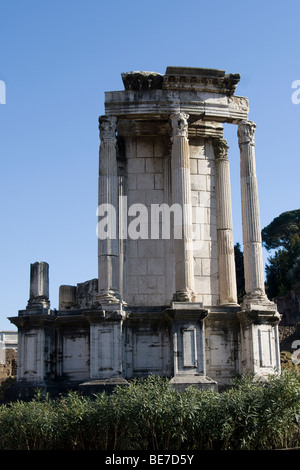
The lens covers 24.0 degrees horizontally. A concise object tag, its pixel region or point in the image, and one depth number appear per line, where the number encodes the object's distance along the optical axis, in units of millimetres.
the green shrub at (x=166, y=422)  12773
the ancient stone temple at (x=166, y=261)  17094
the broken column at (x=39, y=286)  18156
